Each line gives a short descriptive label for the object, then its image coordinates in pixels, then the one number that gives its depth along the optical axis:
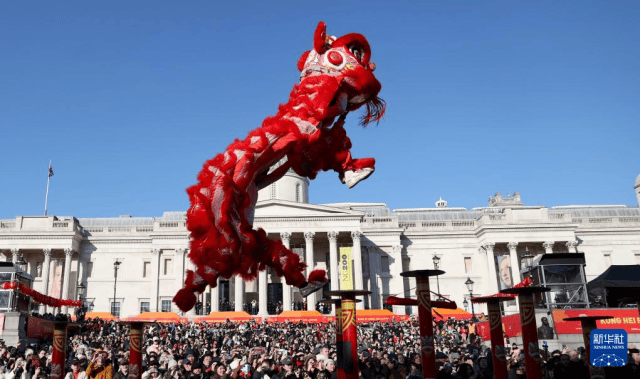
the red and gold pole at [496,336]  8.34
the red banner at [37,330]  23.38
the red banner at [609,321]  21.20
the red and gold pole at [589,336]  8.67
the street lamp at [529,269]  26.44
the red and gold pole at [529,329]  7.24
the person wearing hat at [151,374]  10.45
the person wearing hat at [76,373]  11.23
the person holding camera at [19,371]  12.21
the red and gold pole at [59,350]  8.97
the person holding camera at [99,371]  10.42
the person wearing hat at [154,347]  17.08
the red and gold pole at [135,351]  7.27
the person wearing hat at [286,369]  10.27
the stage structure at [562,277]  24.77
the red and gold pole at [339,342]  7.46
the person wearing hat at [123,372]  11.17
